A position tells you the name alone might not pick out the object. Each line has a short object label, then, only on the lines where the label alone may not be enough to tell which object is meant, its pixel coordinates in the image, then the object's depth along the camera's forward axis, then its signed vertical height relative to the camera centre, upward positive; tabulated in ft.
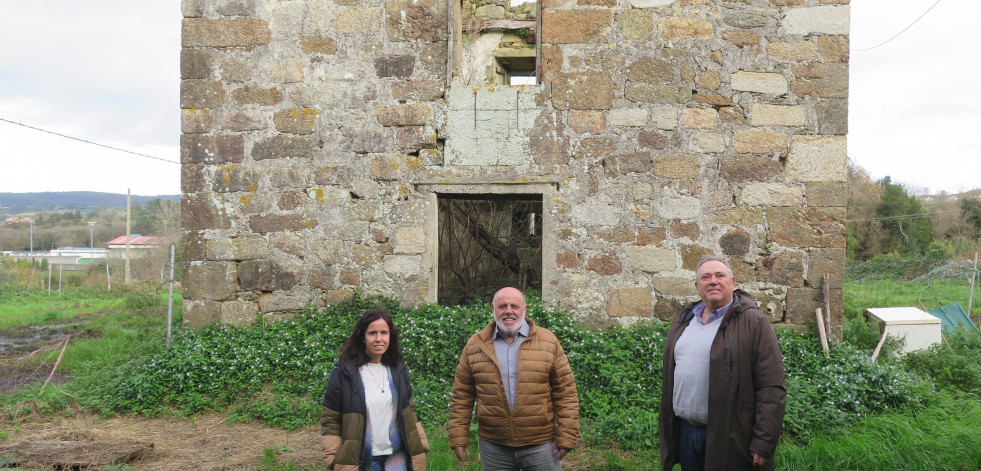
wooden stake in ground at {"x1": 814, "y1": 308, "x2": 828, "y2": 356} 17.40 -2.67
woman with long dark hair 9.25 -2.64
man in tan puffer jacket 9.45 -2.44
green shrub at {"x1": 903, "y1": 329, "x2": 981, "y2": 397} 18.07 -3.81
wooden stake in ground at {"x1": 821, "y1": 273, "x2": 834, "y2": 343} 17.90 -1.88
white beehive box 20.66 -3.04
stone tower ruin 18.38 +2.50
